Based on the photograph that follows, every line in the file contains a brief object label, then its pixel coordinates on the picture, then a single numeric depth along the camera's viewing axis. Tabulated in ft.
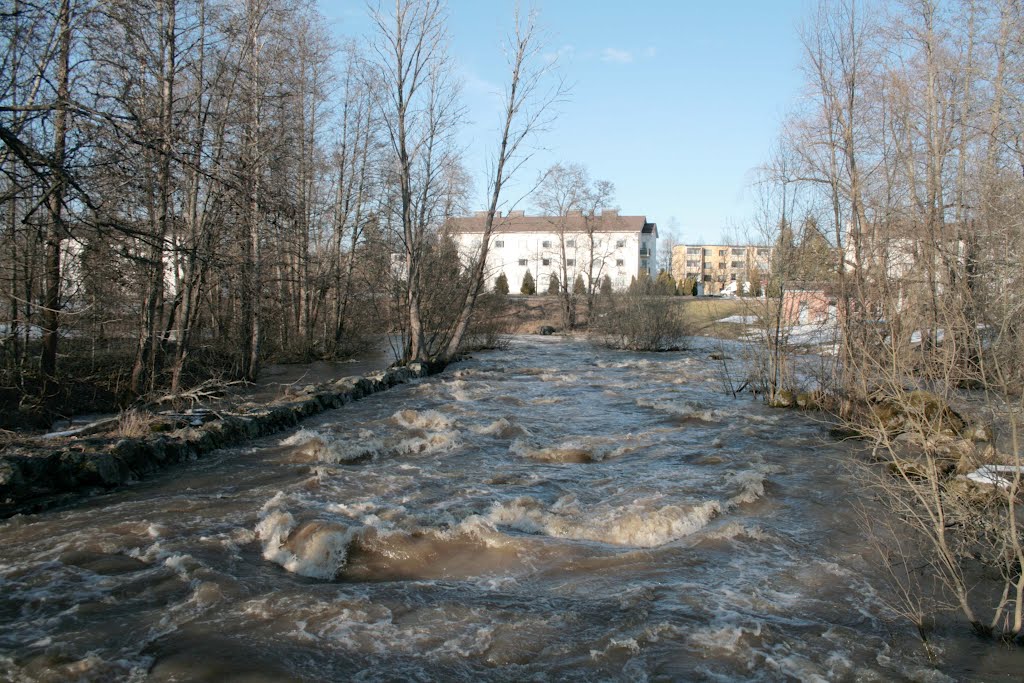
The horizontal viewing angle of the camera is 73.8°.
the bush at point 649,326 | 90.07
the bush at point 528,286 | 192.85
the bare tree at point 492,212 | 62.54
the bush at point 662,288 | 94.53
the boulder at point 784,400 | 45.42
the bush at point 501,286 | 98.26
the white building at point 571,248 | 208.03
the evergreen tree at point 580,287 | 154.96
